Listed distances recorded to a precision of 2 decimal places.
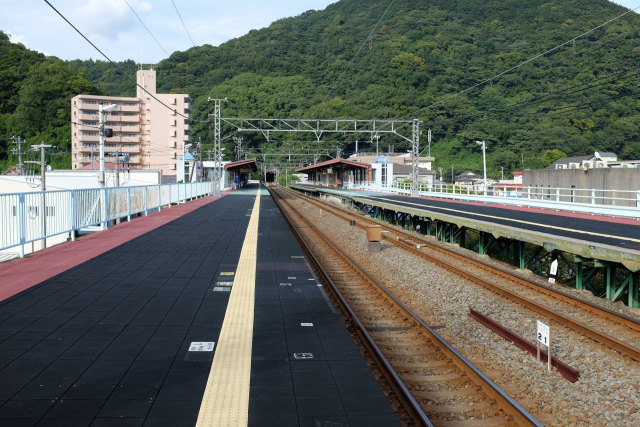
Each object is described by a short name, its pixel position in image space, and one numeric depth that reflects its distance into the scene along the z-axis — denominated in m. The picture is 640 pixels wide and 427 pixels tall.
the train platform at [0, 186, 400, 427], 4.22
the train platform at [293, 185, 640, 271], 10.01
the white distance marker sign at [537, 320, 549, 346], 5.95
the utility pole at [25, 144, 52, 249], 12.02
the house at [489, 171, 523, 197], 64.74
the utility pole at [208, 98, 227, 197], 43.41
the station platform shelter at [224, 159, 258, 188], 63.76
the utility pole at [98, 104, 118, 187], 19.75
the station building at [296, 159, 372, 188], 60.41
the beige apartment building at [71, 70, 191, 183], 98.88
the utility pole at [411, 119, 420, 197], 37.88
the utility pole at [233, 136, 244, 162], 86.68
